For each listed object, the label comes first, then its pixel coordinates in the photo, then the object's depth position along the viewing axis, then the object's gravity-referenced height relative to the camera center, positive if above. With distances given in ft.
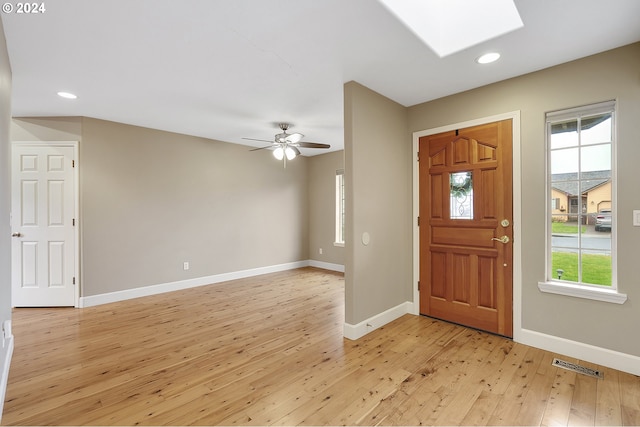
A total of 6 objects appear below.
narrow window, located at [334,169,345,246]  20.94 +0.36
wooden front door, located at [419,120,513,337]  9.61 -0.44
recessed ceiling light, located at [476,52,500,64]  8.08 +4.42
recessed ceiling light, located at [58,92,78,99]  10.57 +4.36
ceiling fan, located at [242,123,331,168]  14.02 +3.35
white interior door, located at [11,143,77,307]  12.85 -0.51
